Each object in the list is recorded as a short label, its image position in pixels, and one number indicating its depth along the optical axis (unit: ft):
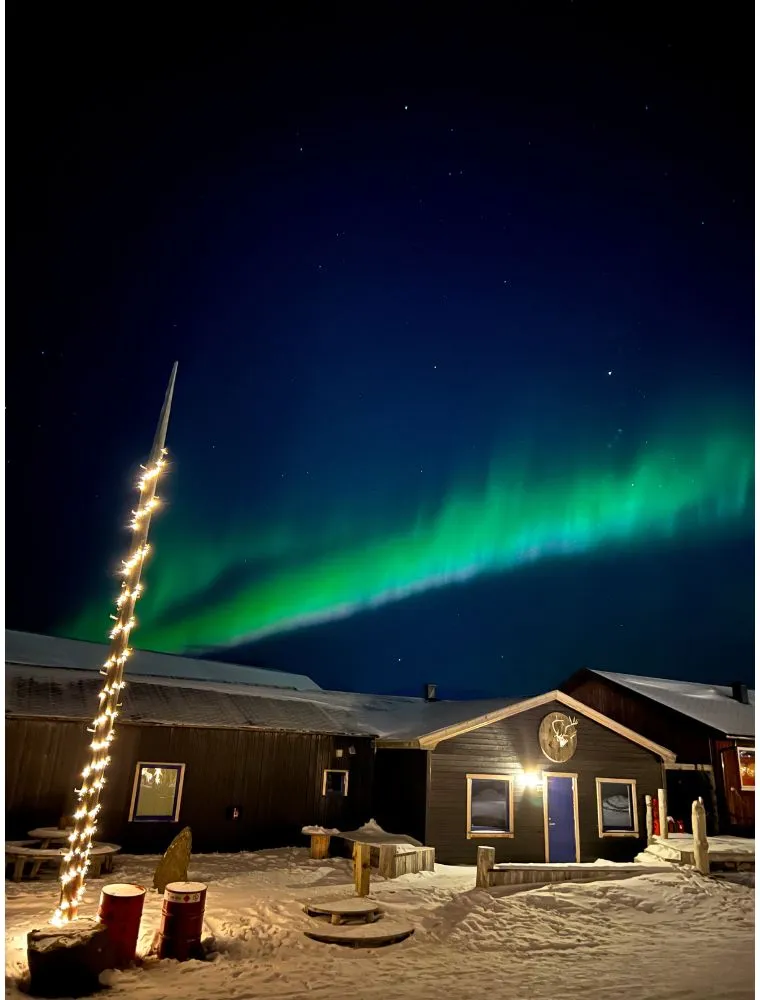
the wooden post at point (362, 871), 41.65
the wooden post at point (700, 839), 53.83
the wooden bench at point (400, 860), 50.44
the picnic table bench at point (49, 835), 47.62
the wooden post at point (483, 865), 44.98
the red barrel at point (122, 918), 27.84
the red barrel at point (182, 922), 29.60
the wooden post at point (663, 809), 63.31
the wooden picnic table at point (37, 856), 43.34
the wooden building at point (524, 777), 59.31
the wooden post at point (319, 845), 57.41
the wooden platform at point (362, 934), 32.96
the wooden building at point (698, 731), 87.81
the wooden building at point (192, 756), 54.24
